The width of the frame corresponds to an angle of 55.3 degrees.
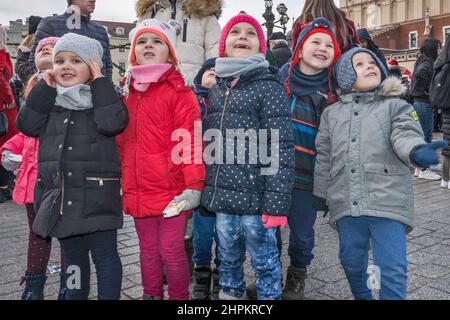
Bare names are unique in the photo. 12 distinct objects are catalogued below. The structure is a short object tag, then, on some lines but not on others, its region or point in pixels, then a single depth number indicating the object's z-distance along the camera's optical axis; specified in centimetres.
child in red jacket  269
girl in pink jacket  288
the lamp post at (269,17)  1556
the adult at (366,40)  431
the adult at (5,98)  516
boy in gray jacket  244
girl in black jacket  251
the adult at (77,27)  359
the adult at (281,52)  527
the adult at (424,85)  757
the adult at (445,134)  640
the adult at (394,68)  857
